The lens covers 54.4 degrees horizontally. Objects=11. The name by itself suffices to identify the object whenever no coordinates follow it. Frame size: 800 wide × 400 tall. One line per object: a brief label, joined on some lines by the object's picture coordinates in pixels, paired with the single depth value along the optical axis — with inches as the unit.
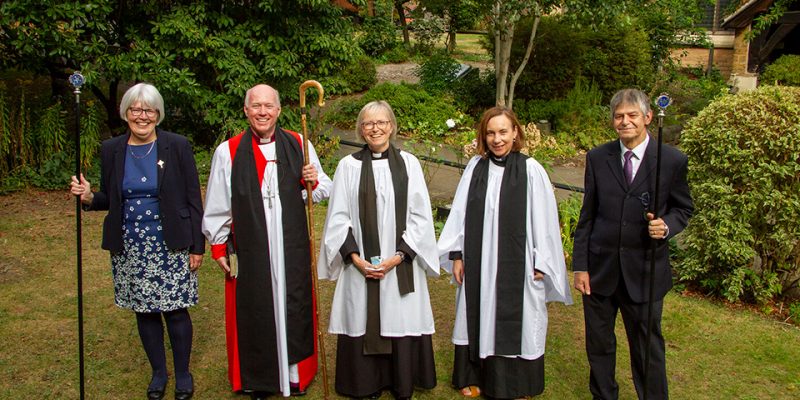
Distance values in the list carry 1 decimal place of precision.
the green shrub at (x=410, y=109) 530.9
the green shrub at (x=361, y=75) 669.3
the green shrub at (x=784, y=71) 581.5
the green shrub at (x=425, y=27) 682.2
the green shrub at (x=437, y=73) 608.4
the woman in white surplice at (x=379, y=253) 176.2
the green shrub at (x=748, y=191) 230.5
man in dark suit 159.9
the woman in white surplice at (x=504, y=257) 174.4
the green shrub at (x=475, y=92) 597.3
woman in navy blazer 172.2
